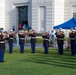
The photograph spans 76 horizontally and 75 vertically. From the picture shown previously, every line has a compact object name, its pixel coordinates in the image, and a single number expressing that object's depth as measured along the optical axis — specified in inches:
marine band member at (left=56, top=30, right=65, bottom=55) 988.7
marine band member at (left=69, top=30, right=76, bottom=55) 948.0
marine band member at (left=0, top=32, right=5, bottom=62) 762.8
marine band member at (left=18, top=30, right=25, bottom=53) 1021.8
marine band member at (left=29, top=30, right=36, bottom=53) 1026.1
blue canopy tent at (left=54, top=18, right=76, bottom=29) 1099.3
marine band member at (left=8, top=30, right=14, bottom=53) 1033.3
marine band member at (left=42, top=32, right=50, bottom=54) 1002.1
